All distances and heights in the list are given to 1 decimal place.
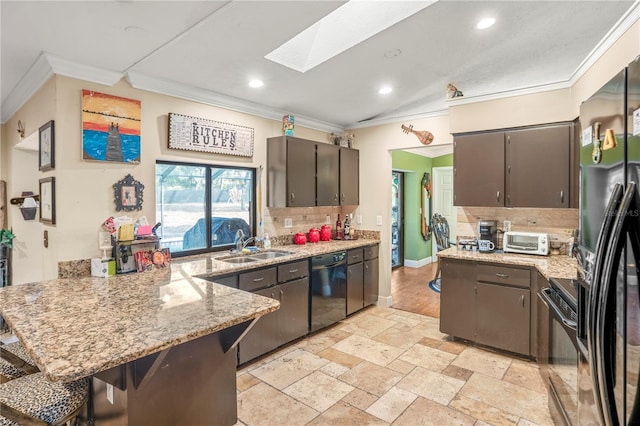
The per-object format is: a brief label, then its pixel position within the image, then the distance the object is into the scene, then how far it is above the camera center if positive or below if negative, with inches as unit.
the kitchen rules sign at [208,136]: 125.0 +29.6
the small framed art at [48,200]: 100.8 +3.0
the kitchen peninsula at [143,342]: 52.0 -21.0
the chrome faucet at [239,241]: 144.0 -13.6
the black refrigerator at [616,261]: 35.9 -5.8
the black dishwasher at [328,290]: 148.7 -36.8
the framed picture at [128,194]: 110.4 +5.4
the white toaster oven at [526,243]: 134.2 -13.5
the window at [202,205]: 129.8 +2.0
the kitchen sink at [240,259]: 130.8 -19.7
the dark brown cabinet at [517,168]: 128.2 +17.0
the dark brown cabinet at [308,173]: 155.4 +18.1
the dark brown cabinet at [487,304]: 123.6 -36.7
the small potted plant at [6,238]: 155.4 -12.8
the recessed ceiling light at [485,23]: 102.7 +57.5
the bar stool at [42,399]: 51.2 -31.4
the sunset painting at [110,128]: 103.3 +26.2
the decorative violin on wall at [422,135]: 169.6 +37.8
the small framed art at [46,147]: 100.5 +19.6
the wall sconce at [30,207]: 140.4 +1.3
